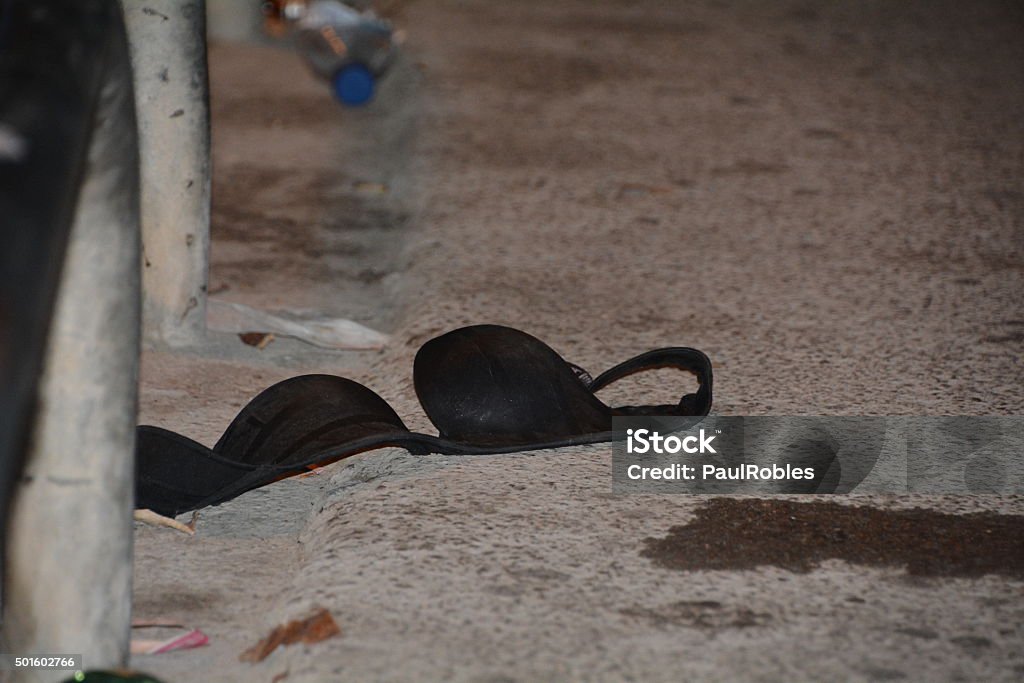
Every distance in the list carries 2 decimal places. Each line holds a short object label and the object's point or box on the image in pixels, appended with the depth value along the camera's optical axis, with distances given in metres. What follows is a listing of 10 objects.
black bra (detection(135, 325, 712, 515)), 5.02
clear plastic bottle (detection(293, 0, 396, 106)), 11.23
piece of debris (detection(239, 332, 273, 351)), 6.67
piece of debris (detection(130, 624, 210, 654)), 4.05
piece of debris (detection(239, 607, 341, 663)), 3.95
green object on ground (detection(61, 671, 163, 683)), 3.40
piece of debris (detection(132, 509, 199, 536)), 4.89
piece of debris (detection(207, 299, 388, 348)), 6.70
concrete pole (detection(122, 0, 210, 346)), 6.10
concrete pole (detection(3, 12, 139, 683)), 3.25
